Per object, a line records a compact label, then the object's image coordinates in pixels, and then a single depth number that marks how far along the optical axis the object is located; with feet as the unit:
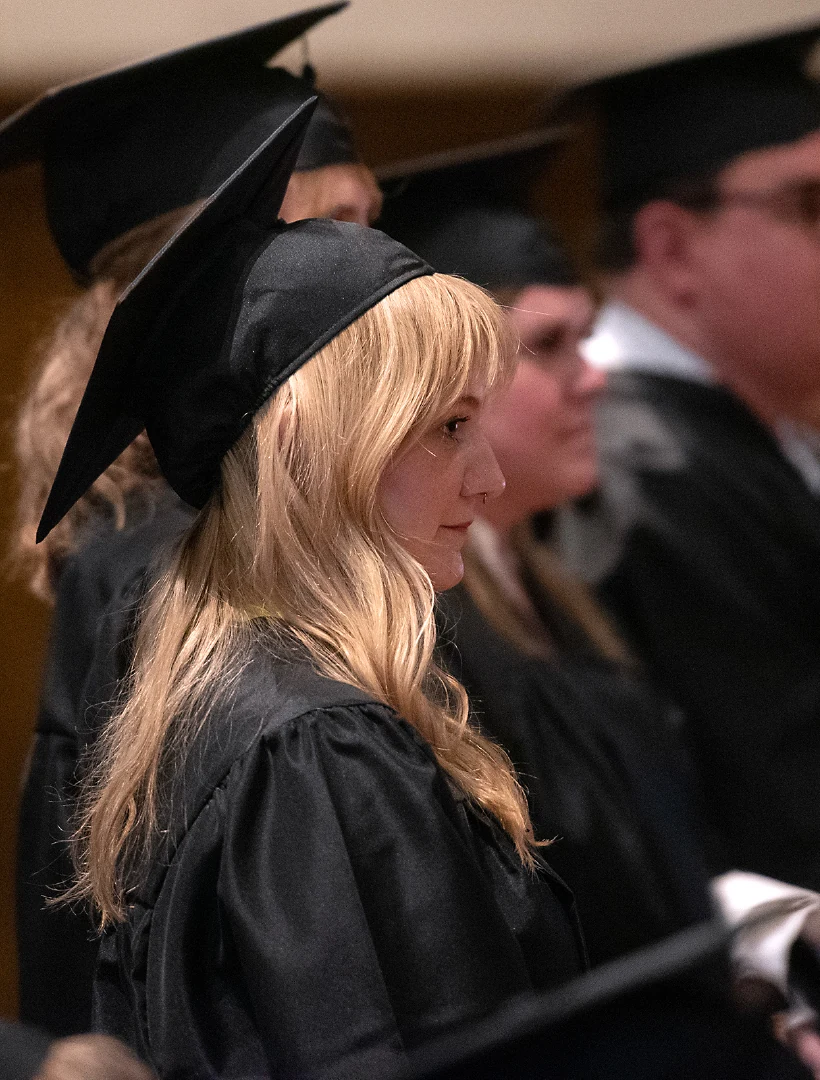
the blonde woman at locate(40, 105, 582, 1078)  12.64
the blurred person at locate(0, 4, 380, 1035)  13.69
